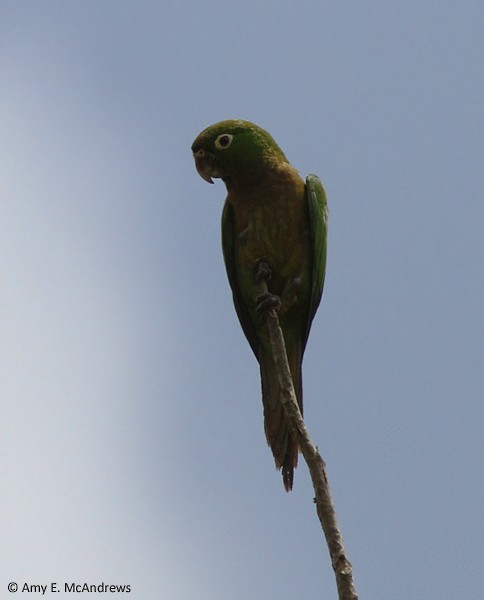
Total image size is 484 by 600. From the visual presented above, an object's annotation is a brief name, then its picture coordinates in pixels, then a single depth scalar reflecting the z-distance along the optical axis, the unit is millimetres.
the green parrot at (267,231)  15484
